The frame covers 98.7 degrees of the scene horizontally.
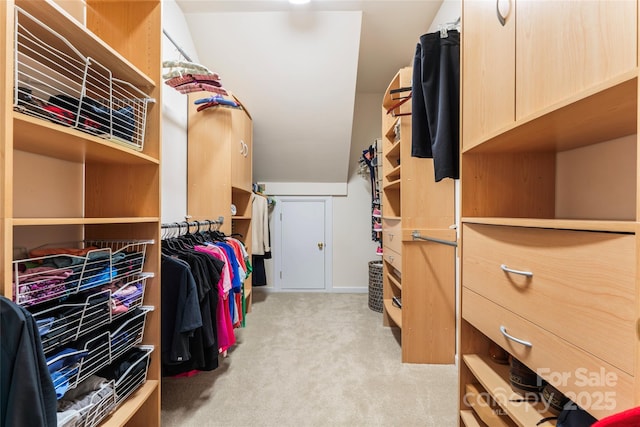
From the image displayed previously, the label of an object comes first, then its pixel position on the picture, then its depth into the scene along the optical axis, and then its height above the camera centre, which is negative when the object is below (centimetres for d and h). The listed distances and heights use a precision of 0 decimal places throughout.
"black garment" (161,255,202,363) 145 -53
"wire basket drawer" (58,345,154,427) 100 -73
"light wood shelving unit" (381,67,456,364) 215 -39
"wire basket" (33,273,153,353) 91 -38
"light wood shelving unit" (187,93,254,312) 256 +46
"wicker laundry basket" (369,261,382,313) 333 -90
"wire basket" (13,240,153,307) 88 -22
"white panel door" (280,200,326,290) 428 -49
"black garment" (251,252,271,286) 375 -80
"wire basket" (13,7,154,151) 90 +46
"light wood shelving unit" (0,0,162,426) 112 +16
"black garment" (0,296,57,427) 68 -41
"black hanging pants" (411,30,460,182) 129 +58
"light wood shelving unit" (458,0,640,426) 57 +5
